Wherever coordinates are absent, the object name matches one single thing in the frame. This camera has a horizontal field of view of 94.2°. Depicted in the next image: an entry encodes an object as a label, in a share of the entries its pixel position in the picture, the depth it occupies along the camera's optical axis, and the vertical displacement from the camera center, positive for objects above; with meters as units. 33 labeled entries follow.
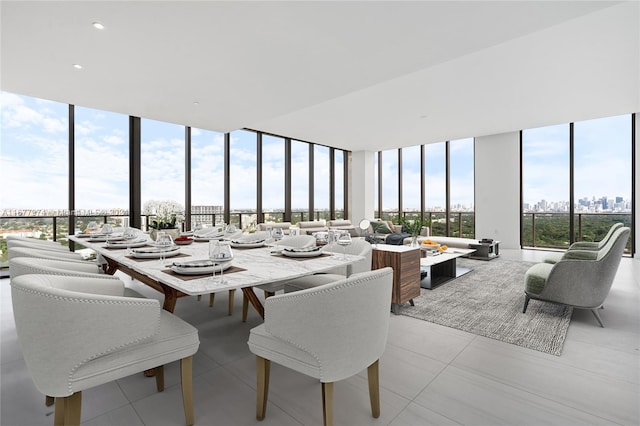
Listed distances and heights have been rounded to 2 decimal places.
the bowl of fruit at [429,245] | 4.96 -0.58
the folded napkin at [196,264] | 1.53 -0.27
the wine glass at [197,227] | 3.45 -0.18
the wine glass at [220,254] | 1.43 -0.20
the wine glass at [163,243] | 1.92 -0.20
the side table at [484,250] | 5.62 -0.75
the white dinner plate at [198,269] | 1.46 -0.28
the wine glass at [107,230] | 3.08 -0.18
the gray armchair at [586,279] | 2.52 -0.59
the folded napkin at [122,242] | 2.49 -0.26
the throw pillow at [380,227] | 7.40 -0.39
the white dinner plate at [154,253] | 1.92 -0.27
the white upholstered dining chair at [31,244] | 2.57 -0.28
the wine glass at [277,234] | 2.63 -0.19
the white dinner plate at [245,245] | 2.48 -0.27
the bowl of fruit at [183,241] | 2.70 -0.26
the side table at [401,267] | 2.86 -0.55
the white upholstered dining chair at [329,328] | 1.19 -0.48
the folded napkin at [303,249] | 2.03 -0.26
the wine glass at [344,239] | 1.94 -0.18
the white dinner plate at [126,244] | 2.44 -0.26
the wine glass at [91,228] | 3.50 -0.18
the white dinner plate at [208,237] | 3.04 -0.26
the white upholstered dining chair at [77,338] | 1.05 -0.47
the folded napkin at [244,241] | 2.56 -0.26
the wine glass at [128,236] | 2.70 -0.22
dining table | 1.33 -0.31
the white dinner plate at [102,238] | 2.74 -0.24
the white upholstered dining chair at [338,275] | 2.22 -0.46
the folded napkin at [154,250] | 1.95 -0.27
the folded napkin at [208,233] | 3.22 -0.24
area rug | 2.35 -0.98
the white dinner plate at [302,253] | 1.98 -0.28
